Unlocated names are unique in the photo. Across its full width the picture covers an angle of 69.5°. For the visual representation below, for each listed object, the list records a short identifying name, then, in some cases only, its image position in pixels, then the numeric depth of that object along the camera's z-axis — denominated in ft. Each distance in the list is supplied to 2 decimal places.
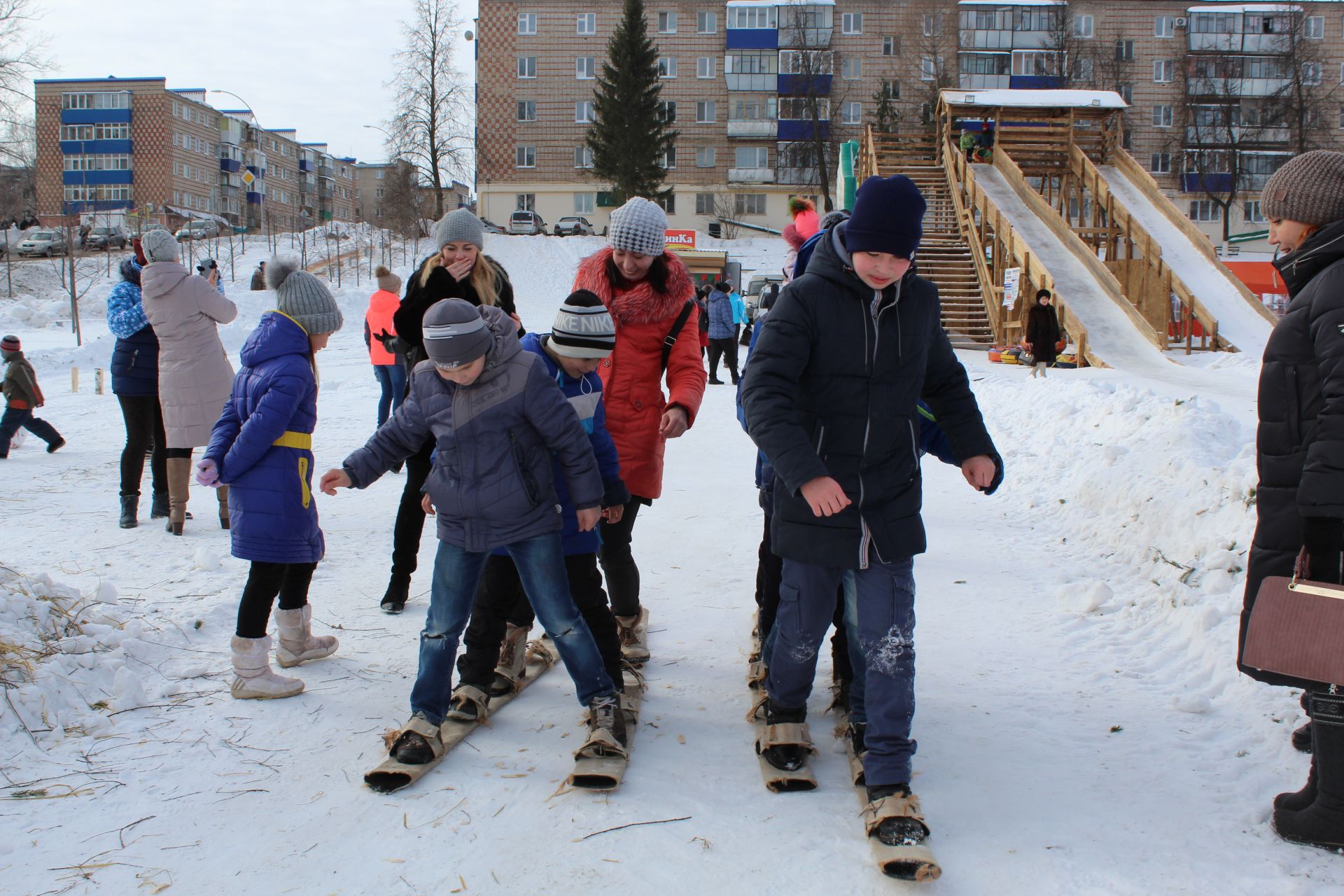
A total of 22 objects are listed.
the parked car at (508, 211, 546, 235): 151.33
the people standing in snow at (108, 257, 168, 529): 20.79
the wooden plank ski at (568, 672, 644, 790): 9.82
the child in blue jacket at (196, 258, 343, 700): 12.10
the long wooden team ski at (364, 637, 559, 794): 9.86
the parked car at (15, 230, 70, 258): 129.08
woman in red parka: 12.50
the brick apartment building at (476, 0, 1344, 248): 181.06
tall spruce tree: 157.89
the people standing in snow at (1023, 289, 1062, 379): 46.37
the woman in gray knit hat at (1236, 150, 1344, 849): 8.38
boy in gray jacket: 10.26
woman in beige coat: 20.03
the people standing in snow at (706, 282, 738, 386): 50.16
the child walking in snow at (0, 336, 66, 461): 29.25
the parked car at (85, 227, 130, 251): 120.67
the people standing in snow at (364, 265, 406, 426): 28.50
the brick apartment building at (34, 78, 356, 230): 212.43
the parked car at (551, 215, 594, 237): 151.33
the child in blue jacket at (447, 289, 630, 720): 11.15
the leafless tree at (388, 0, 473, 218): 153.99
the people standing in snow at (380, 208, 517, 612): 14.06
